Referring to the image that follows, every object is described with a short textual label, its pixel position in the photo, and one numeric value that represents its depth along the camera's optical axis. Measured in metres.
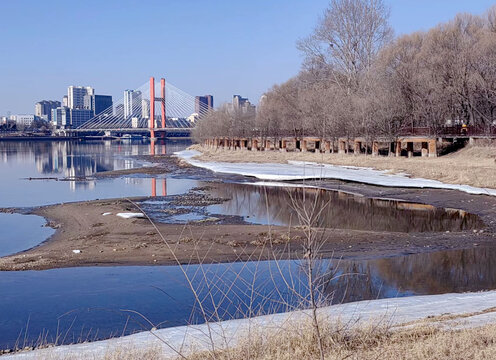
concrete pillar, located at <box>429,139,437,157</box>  39.53
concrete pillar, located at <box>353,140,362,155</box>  45.00
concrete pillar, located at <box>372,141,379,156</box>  42.34
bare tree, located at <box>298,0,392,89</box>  49.44
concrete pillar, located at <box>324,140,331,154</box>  49.72
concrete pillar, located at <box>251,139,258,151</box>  66.78
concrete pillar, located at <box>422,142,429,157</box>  40.34
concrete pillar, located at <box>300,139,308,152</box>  55.03
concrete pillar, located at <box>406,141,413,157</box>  43.22
